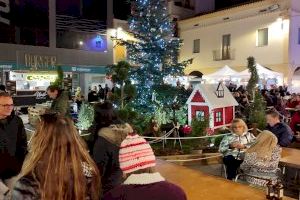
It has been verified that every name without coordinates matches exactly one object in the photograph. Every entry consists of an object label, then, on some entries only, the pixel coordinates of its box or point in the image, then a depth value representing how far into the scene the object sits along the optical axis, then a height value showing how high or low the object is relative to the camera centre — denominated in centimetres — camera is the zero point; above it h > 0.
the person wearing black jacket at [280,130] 614 -78
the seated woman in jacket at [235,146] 588 -101
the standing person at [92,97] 1786 -75
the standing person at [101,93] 1920 -62
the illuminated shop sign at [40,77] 2220 +24
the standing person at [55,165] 201 -46
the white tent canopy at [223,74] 1827 +38
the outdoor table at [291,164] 508 -109
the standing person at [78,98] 1714 -80
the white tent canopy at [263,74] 1721 +37
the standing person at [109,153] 320 -62
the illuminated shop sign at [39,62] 2311 +122
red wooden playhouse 946 -58
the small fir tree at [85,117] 1065 -102
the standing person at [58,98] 674 -31
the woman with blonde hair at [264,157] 472 -96
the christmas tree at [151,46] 1220 +117
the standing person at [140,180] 199 -53
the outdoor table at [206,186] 343 -104
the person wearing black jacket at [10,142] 364 -64
